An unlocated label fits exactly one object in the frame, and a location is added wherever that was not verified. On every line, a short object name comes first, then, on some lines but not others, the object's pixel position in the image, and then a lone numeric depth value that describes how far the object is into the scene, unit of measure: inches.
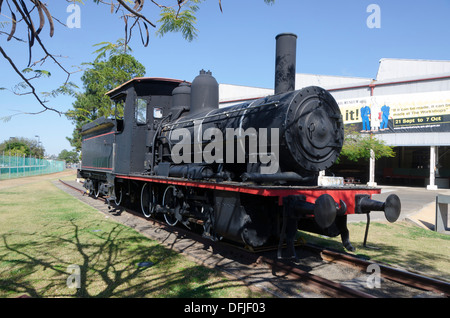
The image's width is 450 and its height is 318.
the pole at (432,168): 943.0
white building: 893.2
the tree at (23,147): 2421.4
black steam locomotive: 189.9
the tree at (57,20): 79.9
